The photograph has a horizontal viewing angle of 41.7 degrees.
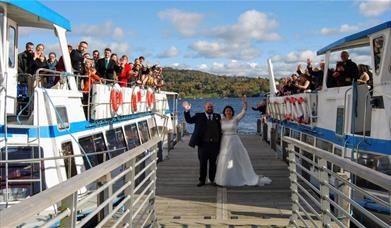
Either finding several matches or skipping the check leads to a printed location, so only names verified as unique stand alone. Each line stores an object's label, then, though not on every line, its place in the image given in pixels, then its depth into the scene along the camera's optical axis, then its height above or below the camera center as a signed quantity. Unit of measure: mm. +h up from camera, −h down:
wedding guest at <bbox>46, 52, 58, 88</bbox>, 10659 +593
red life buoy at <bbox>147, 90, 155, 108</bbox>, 18438 -129
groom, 11898 -820
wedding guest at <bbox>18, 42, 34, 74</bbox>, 11047 +685
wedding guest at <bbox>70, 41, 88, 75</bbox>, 11512 +700
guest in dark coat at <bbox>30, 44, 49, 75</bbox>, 11141 +678
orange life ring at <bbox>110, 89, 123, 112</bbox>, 12124 -143
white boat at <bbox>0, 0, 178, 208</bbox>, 7875 -502
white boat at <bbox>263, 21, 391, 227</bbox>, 8641 -295
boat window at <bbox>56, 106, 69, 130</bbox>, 8414 -434
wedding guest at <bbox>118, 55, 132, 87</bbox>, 15094 +593
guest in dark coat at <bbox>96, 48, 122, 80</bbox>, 14492 +732
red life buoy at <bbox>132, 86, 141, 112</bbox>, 15219 -118
